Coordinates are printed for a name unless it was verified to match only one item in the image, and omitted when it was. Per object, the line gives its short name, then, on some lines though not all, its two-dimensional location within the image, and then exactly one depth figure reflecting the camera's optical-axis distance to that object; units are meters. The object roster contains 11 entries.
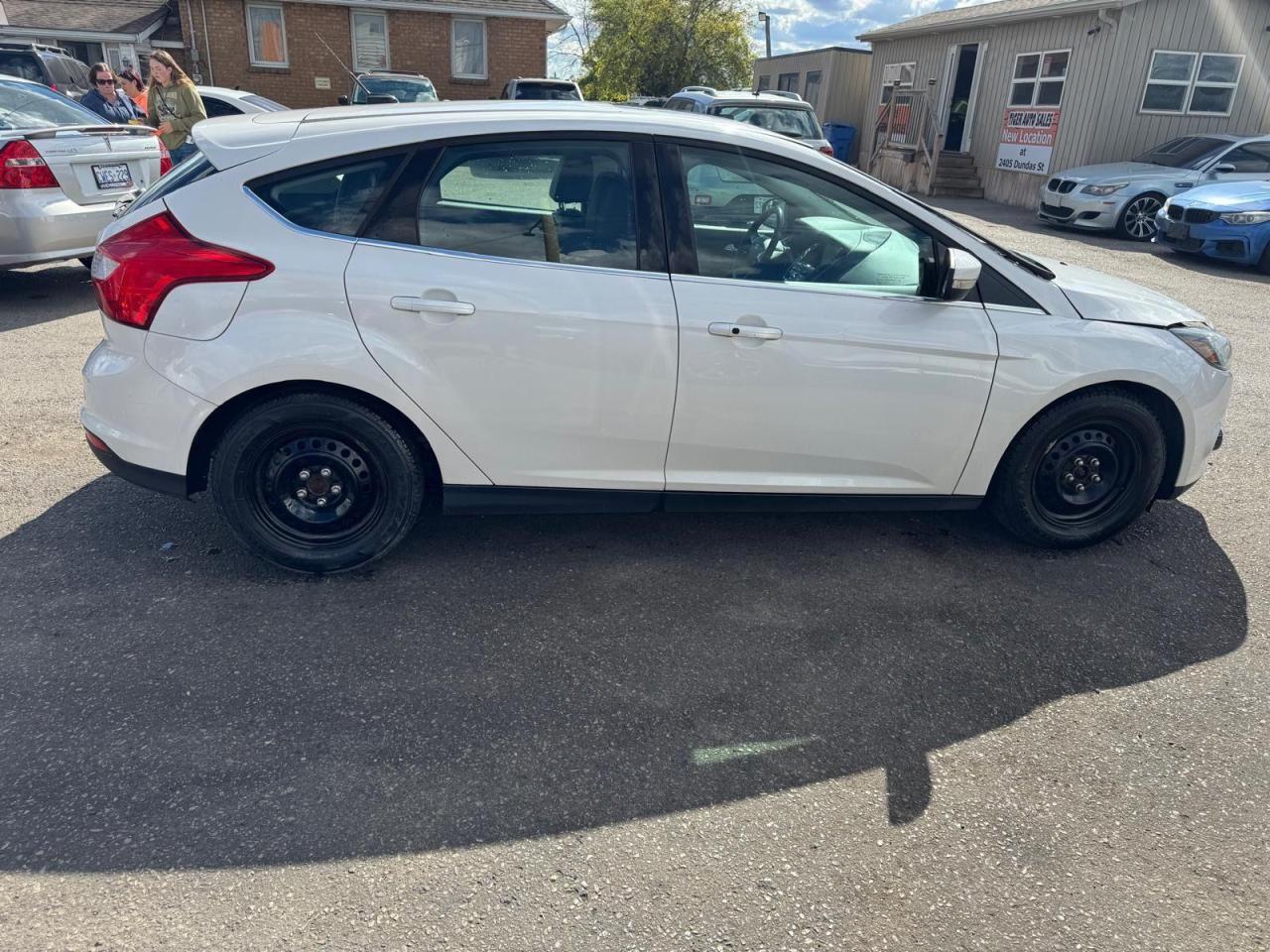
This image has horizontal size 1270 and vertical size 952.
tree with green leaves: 37.84
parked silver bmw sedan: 13.96
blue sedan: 11.77
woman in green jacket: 9.11
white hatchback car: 3.31
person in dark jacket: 10.38
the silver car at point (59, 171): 6.96
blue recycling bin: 26.58
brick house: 25.77
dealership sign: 18.51
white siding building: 17.11
